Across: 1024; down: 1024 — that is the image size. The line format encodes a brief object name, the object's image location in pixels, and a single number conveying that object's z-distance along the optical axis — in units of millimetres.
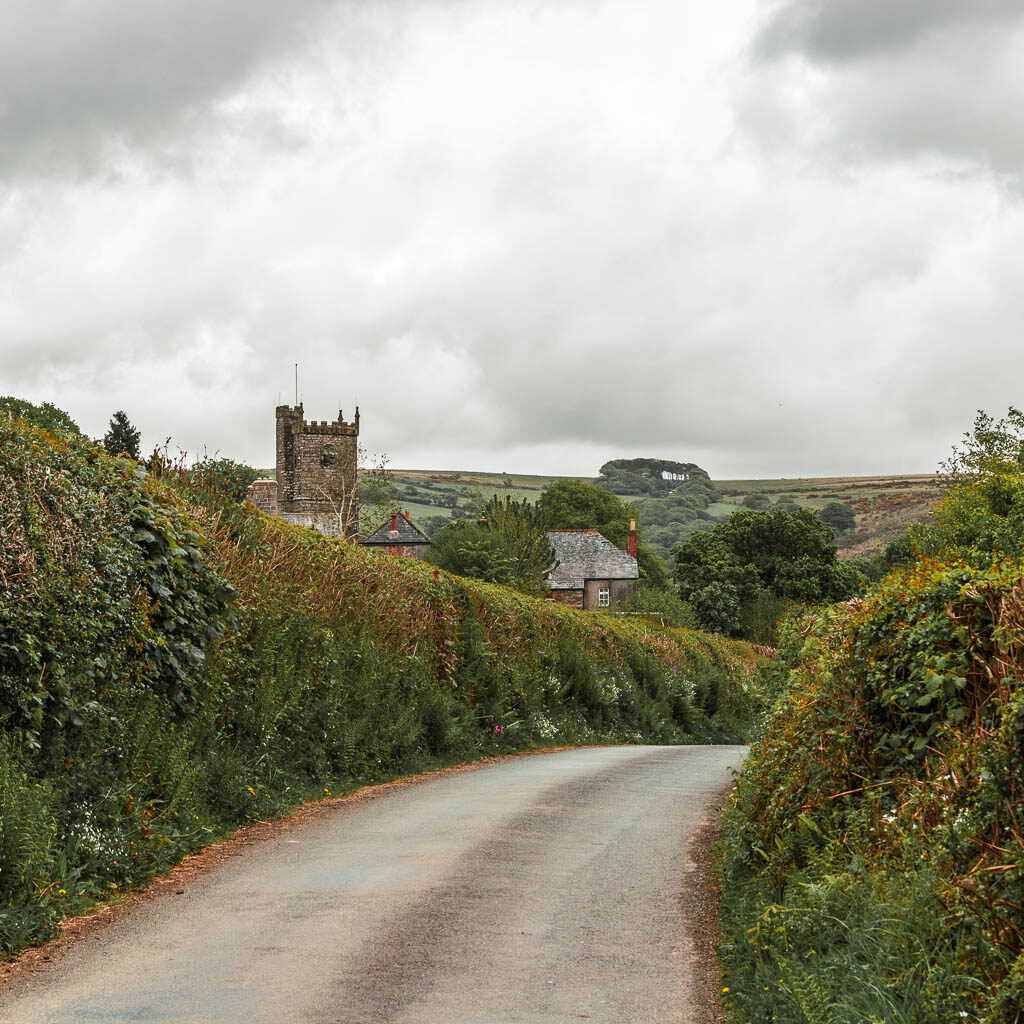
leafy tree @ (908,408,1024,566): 55500
